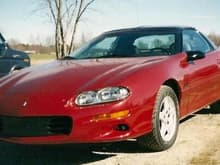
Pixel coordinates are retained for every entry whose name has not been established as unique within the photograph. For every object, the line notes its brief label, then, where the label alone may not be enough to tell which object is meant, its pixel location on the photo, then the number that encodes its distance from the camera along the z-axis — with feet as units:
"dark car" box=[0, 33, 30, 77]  31.83
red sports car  13.41
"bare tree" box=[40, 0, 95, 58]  63.93
